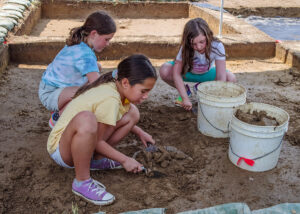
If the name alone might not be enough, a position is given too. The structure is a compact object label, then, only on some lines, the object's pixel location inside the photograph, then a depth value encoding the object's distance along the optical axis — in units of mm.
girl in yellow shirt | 2133
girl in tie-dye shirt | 2732
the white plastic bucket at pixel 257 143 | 2412
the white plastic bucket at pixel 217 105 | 2859
